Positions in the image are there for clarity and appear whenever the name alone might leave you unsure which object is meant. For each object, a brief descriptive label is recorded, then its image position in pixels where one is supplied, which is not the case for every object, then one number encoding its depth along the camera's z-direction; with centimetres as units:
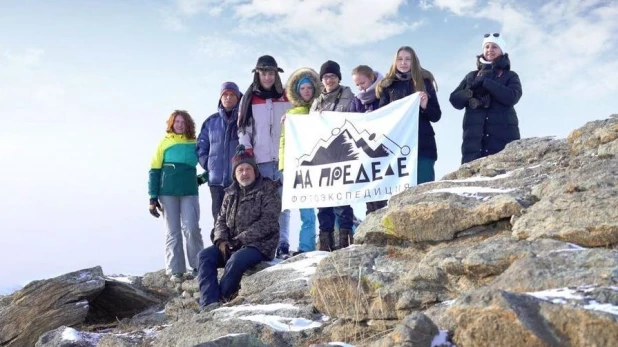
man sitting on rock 817
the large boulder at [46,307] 1012
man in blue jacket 988
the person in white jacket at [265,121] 976
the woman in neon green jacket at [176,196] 1046
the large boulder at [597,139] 661
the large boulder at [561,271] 403
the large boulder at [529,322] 352
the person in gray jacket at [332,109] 917
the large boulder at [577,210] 495
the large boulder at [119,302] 1098
